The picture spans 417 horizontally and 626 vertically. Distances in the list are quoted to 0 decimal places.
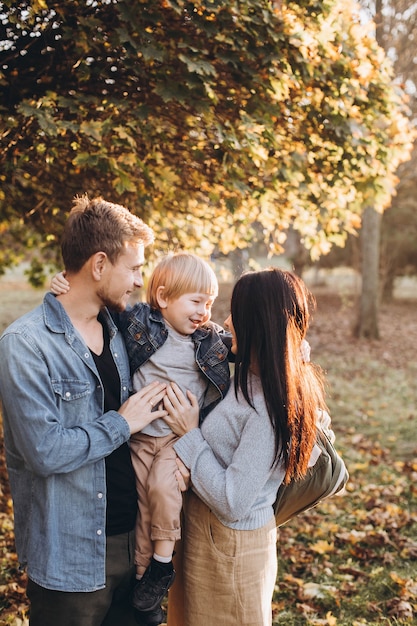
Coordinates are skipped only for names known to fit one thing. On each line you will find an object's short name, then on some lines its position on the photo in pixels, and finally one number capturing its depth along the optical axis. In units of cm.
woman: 237
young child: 254
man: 222
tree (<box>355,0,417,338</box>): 1374
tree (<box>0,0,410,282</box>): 391
